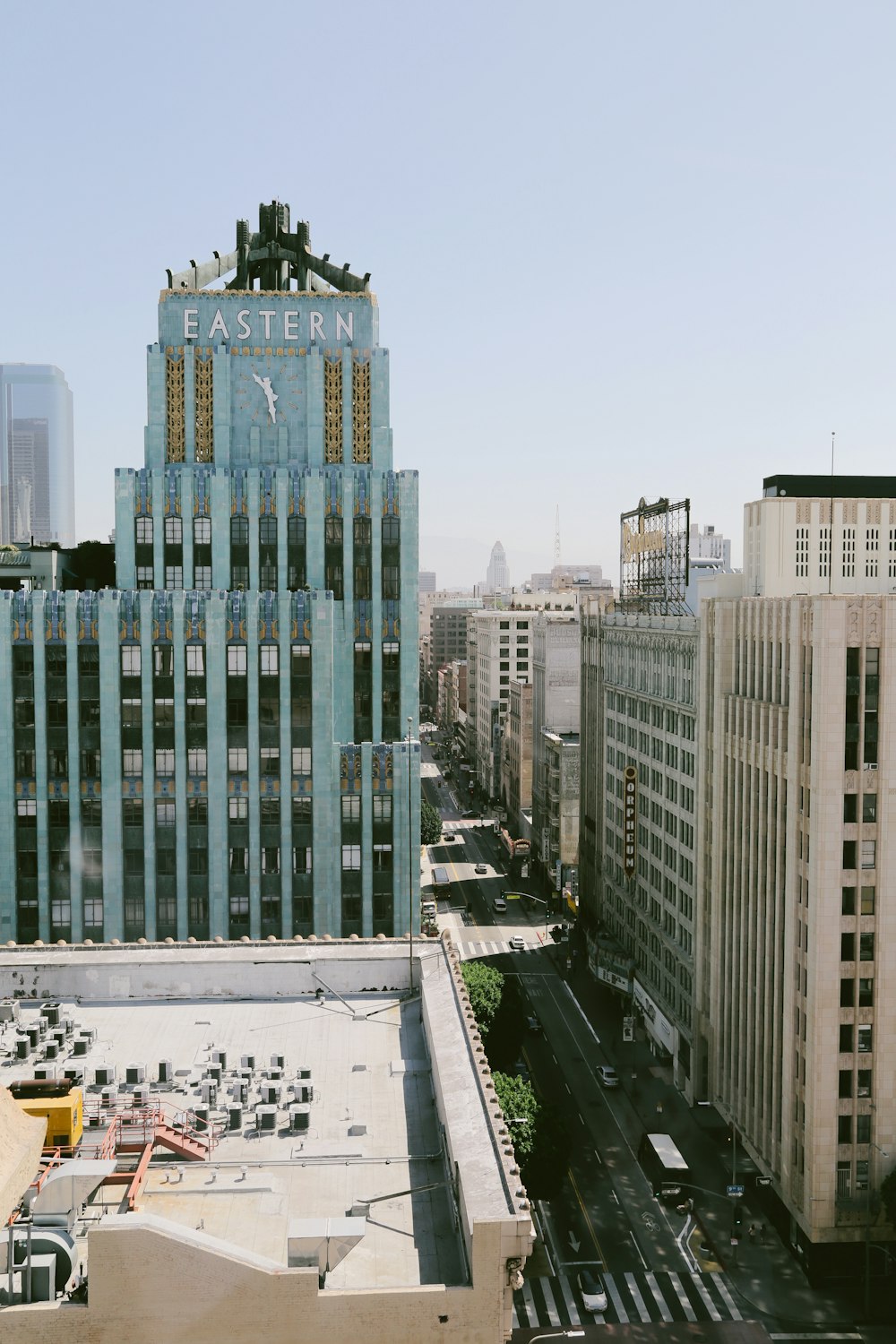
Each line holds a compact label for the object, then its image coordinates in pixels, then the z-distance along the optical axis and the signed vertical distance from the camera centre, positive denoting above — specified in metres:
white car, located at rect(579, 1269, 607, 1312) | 73.38 -40.84
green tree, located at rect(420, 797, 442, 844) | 184.88 -30.98
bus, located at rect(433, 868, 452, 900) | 174.75 -37.81
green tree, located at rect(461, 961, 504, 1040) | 95.19 -28.95
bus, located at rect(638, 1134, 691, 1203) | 86.69 -39.26
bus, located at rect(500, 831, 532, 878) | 192.62 -37.95
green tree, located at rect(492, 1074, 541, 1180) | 78.00 -31.42
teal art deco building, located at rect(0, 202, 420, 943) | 91.81 -8.17
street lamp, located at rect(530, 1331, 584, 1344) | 71.56 -41.55
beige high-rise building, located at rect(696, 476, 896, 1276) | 76.94 -18.99
